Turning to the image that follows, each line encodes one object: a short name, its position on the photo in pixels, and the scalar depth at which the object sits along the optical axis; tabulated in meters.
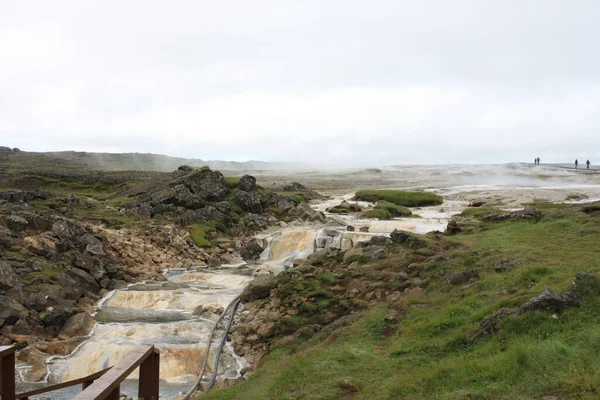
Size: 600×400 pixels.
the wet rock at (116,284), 25.00
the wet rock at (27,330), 17.28
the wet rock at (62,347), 16.98
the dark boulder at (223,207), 41.99
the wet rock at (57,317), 18.67
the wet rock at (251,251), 33.66
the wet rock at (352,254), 23.30
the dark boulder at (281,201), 45.53
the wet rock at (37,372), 15.21
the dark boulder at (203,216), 38.97
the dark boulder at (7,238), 24.35
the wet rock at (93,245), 27.27
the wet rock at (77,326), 18.44
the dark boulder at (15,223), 26.59
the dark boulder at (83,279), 23.62
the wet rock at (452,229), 28.44
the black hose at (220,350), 14.68
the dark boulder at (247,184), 47.09
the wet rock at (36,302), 19.28
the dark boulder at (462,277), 16.33
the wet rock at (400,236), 24.72
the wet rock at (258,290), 21.59
